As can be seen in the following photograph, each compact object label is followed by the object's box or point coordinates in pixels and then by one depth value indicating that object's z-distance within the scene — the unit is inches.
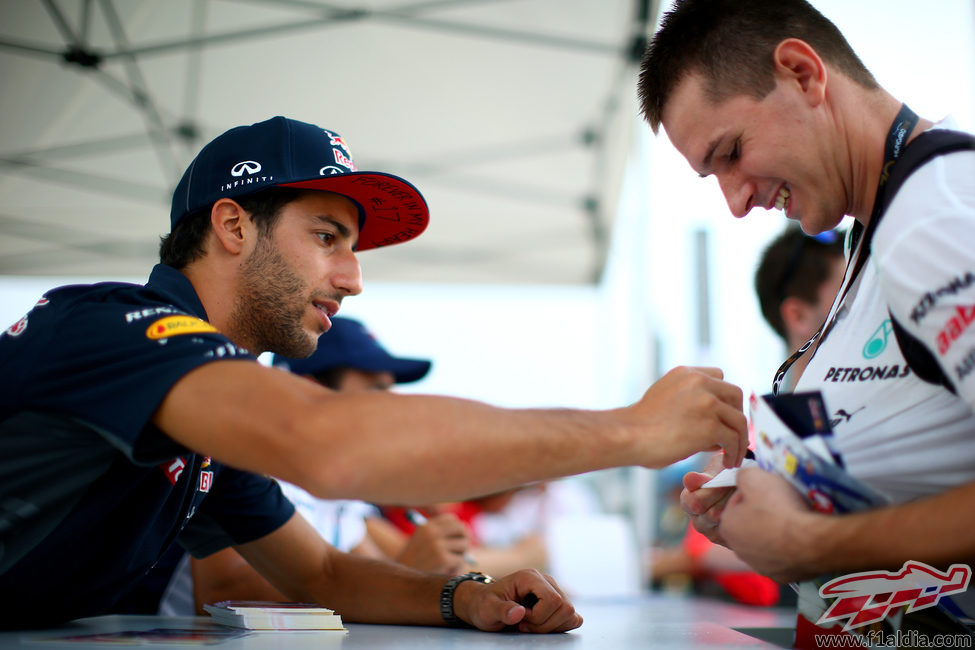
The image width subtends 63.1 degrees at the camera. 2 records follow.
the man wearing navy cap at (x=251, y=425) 40.7
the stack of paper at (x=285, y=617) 55.1
